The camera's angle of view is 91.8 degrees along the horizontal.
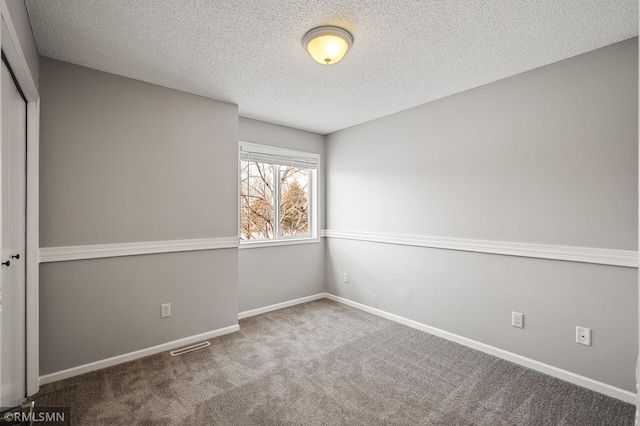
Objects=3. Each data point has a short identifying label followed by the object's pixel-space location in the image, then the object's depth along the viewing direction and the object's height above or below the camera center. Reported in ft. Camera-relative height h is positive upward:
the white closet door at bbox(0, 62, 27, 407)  5.47 -0.61
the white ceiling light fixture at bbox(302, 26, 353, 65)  6.47 +3.69
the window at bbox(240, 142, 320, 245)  12.74 +0.83
